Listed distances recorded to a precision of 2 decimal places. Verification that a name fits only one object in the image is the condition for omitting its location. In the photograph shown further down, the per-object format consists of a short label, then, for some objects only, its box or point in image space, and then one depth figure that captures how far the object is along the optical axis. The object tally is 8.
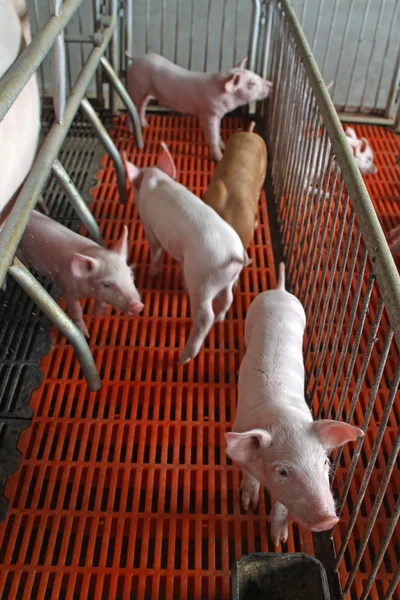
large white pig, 1.76
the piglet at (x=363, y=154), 3.29
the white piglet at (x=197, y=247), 2.12
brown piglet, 2.52
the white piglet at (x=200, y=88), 3.32
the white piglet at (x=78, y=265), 2.20
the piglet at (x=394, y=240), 2.64
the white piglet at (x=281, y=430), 1.35
